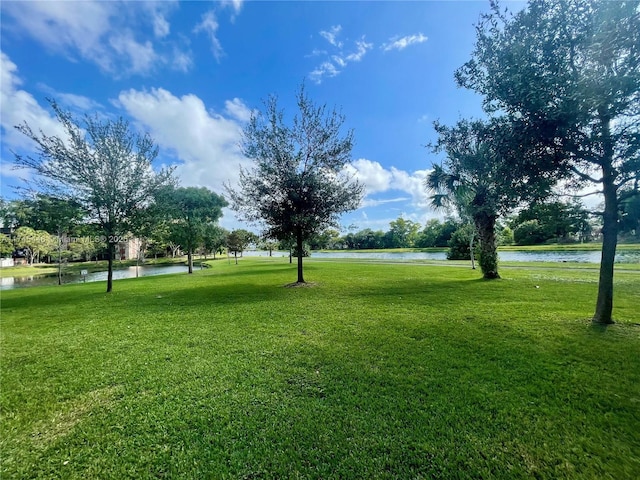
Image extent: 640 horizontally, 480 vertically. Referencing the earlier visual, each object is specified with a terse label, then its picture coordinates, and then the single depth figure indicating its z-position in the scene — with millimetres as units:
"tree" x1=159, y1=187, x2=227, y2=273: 25078
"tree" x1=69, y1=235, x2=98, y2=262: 43459
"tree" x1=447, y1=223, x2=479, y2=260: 31442
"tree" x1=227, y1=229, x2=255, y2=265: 43594
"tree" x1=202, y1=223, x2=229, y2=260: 26703
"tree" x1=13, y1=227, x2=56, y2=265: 39775
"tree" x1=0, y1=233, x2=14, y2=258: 39906
